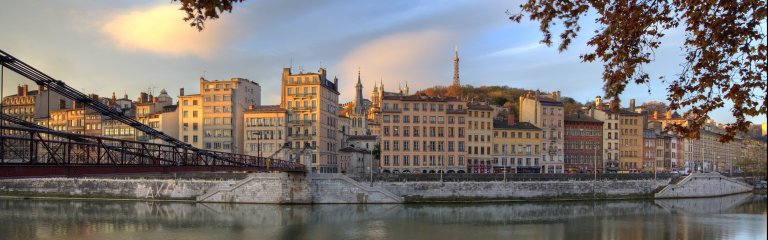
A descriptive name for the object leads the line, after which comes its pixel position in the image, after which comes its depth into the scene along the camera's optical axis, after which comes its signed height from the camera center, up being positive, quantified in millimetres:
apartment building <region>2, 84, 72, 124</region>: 94100 +5365
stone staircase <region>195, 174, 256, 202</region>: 58750 -5176
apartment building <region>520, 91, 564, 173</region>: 89750 +1513
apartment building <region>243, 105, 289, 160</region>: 74500 +626
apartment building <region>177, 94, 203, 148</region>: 78188 +2366
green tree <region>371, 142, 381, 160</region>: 84888 -2202
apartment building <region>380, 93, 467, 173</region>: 78062 +383
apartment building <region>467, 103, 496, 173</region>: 84562 -153
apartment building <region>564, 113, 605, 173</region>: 94688 -989
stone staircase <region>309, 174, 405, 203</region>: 58000 -5210
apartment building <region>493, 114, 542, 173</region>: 86375 -1483
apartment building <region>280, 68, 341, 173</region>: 73938 +2879
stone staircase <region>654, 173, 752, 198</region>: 71375 -6288
